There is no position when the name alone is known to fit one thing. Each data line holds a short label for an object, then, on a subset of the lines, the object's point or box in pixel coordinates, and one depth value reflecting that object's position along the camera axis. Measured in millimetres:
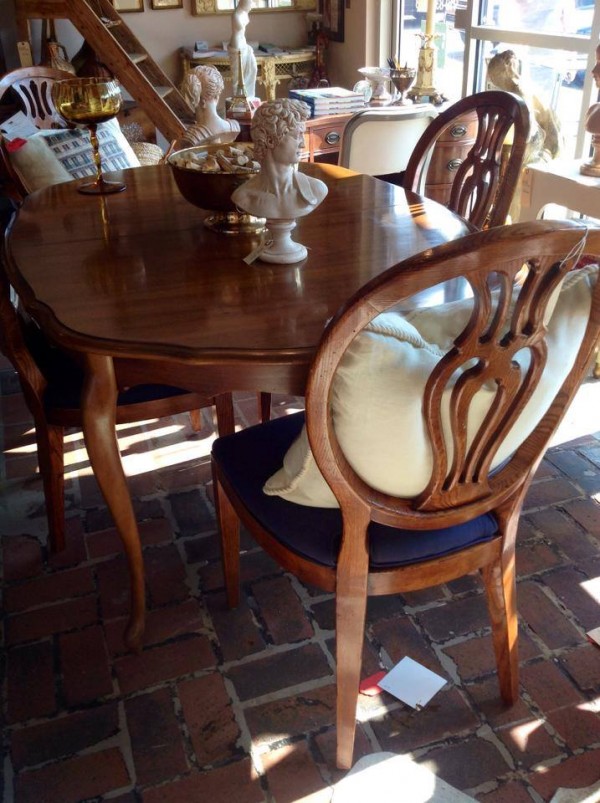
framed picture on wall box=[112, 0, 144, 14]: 5225
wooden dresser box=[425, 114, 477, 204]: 3383
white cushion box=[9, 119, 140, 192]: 2463
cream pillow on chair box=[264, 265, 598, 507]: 951
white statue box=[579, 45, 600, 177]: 2385
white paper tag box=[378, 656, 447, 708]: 1485
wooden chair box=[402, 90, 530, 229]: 1821
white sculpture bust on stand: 1288
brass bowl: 1542
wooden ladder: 3887
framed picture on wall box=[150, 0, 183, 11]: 5289
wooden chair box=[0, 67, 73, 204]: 2971
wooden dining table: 1173
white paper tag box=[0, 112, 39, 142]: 2918
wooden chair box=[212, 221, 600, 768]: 847
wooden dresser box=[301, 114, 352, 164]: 3723
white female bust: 2383
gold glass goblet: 1832
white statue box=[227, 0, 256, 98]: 3801
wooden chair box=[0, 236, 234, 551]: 1597
